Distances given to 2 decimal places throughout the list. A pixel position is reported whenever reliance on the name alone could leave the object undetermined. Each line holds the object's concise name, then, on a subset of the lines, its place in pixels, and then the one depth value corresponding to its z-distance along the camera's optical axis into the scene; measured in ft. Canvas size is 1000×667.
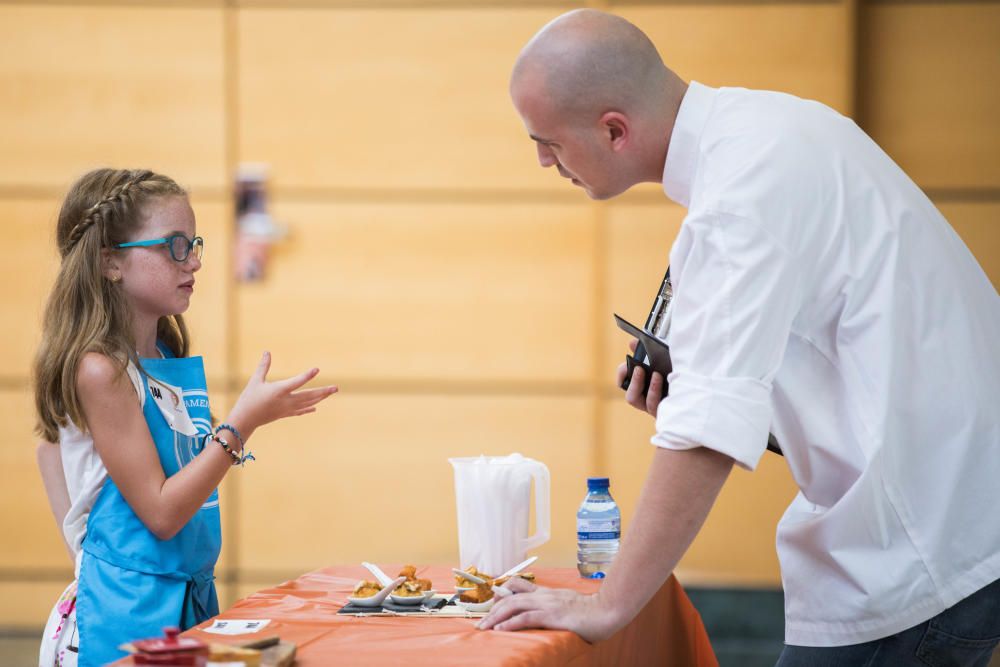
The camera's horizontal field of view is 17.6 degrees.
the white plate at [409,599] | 15.96
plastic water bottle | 16.87
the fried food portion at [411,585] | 16.10
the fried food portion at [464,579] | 16.19
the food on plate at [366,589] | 16.13
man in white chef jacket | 14.93
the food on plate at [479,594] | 15.93
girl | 16.33
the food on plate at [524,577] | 16.22
